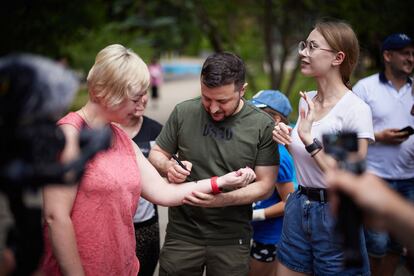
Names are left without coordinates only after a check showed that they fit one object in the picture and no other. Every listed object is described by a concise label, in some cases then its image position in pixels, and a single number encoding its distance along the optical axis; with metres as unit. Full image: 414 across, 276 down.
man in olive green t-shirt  3.32
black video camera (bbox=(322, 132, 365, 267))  1.54
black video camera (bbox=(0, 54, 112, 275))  1.58
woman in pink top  2.50
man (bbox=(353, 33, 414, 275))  4.53
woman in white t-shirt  3.05
